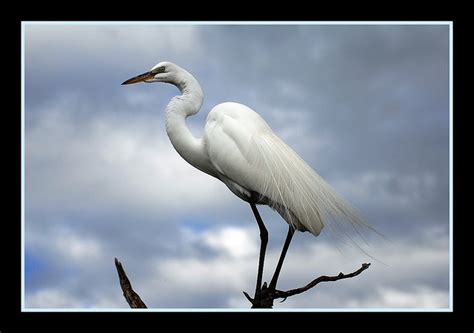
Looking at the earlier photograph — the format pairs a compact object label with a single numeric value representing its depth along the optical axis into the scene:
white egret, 8.85
